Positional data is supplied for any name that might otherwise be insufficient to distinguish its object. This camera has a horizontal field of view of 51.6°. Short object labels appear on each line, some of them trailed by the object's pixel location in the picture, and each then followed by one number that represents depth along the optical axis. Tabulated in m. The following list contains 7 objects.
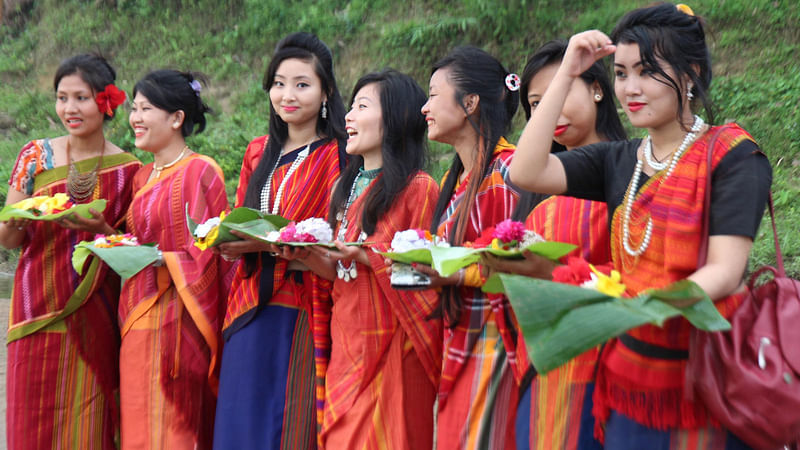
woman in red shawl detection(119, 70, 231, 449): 3.80
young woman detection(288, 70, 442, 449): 3.24
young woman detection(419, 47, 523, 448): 2.91
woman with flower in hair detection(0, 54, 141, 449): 4.06
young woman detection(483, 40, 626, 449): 2.56
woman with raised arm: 2.10
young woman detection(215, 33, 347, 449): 3.57
